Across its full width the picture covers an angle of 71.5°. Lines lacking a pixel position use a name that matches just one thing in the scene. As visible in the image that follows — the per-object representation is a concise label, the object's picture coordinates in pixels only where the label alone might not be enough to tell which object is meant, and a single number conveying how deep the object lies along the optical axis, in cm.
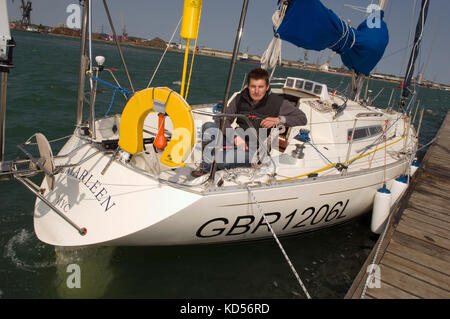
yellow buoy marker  299
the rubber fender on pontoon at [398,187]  496
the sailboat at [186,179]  303
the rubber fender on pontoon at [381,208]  456
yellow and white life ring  294
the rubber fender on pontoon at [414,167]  605
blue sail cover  450
